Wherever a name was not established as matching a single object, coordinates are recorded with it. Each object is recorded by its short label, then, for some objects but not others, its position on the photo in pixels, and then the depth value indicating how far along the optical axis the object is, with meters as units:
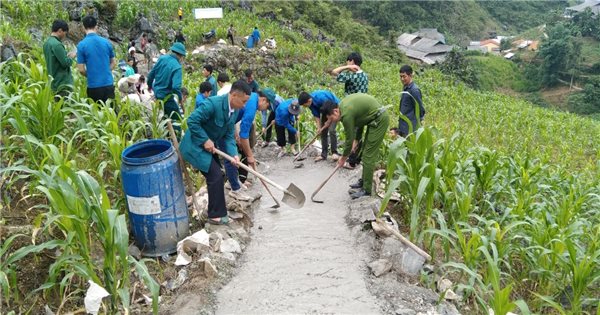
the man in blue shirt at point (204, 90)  5.76
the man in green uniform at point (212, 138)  3.93
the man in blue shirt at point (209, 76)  6.29
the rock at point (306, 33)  27.25
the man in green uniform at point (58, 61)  5.11
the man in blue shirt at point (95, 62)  5.28
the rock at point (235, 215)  4.42
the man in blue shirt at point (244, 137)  5.01
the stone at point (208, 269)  3.41
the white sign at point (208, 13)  21.75
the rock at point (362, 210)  4.34
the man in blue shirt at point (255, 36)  19.93
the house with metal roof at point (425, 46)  43.00
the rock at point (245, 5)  27.44
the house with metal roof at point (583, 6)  53.55
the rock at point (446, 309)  3.11
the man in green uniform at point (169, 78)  5.71
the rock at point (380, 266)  3.53
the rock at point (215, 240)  3.75
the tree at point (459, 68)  32.34
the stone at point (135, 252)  3.59
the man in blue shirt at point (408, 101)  5.56
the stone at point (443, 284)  3.39
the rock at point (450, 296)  3.30
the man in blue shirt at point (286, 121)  6.60
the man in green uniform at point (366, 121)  4.80
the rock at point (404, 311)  3.05
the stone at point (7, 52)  6.36
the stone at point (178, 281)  3.31
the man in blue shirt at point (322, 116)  5.89
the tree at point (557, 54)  40.42
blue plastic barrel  3.42
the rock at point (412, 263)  3.56
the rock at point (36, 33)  10.02
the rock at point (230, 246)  3.80
